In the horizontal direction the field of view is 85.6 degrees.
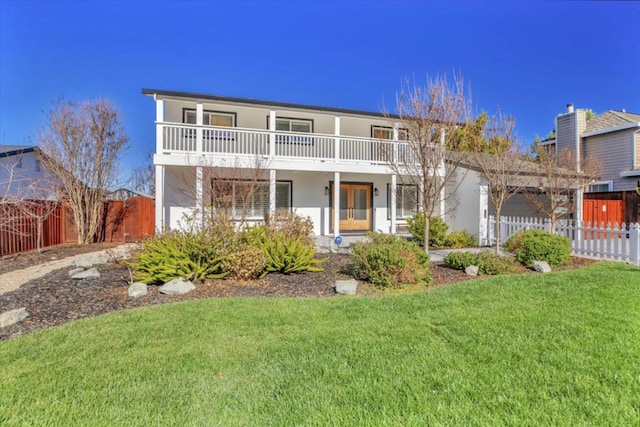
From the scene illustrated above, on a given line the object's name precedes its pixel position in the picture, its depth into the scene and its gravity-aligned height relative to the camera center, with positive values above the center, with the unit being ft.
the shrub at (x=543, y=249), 27.48 -2.55
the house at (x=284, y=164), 38.47 +6.18
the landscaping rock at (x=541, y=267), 25.74 -3.75
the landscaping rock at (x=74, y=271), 23.35 -3.95
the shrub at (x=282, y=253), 23.61 -2.56
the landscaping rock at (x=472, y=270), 24.50 -3.81
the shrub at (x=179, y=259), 20.70 -2.70
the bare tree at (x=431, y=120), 24.99 +7.10
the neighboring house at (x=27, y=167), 45.51 +7.90
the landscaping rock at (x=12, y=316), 14.80 -4.49
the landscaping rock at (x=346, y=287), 19.61 -4.06
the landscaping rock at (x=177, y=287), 19.13 -4.04
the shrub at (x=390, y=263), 21.16 -2.98
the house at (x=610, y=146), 53.06 +13.06
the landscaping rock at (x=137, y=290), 18.79 -4.11
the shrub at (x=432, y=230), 39.78 -1.58
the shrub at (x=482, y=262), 24.95 -3.35
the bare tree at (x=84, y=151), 42.91 +8.14
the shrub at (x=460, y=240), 41.37 -2.85
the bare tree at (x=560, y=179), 41.27 +4.77
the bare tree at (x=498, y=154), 33.60 +6.34
